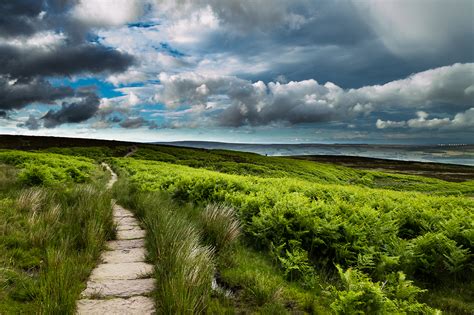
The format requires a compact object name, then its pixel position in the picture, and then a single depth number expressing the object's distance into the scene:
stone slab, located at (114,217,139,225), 8.23
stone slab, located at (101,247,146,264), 5.50
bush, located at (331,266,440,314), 3.57
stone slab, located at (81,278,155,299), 4.19
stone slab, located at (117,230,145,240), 6.88
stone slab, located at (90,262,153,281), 4.78
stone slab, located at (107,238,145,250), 6.22
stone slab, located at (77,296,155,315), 3.80
